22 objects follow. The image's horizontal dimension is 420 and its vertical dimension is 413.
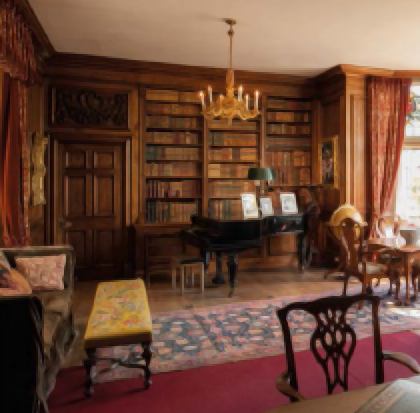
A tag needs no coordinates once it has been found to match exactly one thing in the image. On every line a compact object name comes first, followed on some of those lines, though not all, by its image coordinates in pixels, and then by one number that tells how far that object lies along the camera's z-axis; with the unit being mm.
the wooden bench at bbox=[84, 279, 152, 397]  2363
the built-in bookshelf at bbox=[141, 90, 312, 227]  5797
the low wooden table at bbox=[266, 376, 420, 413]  1041
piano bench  4770
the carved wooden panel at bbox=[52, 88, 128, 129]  5309
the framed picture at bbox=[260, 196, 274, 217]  5555
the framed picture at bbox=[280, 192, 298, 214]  5762
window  6059
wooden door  5398
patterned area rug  2982
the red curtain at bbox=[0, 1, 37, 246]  3518
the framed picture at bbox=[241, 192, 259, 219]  5230
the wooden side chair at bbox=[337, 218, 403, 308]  4195
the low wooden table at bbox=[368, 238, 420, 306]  4148
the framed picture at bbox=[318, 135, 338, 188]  5949
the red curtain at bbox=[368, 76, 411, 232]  5820
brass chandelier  4023
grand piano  4516
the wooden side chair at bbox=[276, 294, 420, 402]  1454
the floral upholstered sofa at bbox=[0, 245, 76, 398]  2321
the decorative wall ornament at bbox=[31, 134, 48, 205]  4535
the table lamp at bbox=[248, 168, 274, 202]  5445
